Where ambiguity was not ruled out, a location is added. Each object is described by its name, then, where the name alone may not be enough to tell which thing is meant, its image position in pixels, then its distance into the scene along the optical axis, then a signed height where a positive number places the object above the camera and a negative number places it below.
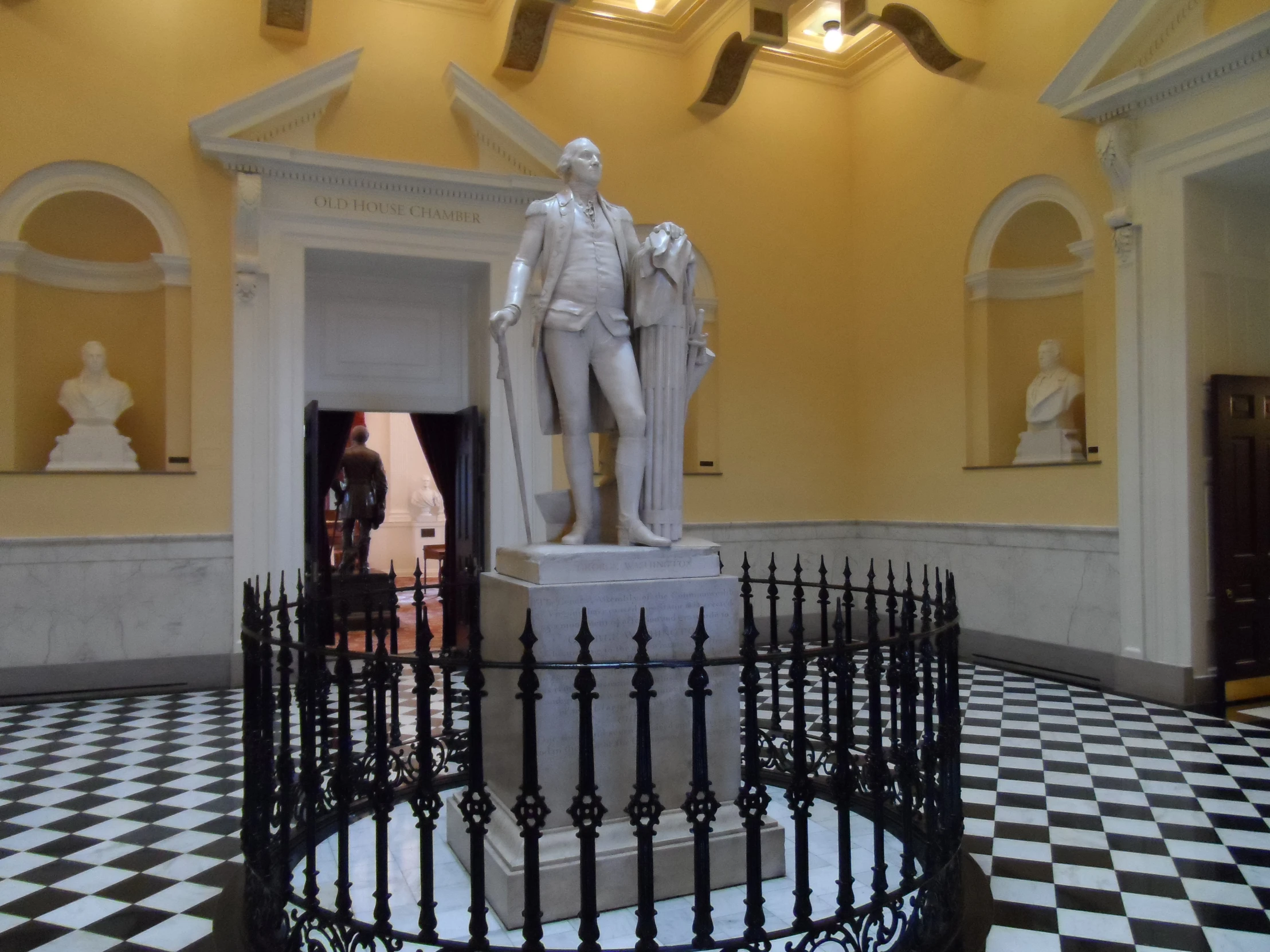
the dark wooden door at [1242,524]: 6.43 -0.26
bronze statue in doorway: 9.80 +0.06
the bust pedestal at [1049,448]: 7.72 +0.34
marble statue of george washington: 3.80 +0.71
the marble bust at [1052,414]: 7.76 +0.63
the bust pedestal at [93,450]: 7.26 +0.39
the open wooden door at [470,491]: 8.38 +0.04
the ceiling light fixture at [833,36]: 8.95 +4.38
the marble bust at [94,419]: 7.31 +0.65
